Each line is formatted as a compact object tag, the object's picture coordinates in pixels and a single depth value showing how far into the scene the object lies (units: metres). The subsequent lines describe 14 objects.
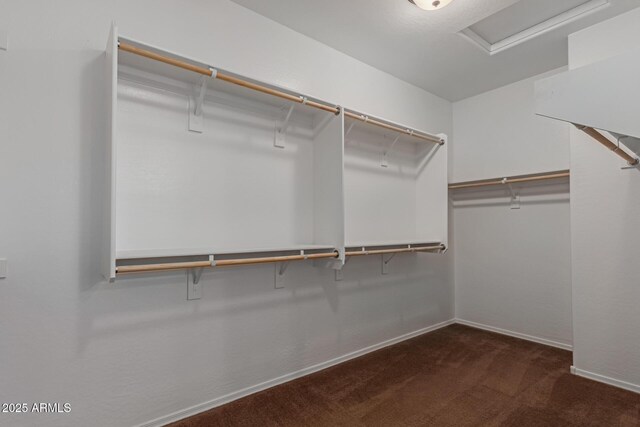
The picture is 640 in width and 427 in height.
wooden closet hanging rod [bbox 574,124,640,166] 1.53
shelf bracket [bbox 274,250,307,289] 2.34
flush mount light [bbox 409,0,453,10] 2.09
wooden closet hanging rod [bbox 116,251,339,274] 1.52
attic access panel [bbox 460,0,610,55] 2.31
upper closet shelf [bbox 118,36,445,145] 1.63
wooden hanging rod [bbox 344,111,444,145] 2.47
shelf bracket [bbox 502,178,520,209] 3.39
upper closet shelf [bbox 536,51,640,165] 0.89
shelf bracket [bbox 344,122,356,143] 2.60
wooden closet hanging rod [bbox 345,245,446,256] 2.41
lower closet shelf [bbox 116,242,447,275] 1.57
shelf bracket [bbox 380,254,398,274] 3.10
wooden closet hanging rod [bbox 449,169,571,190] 2.89
